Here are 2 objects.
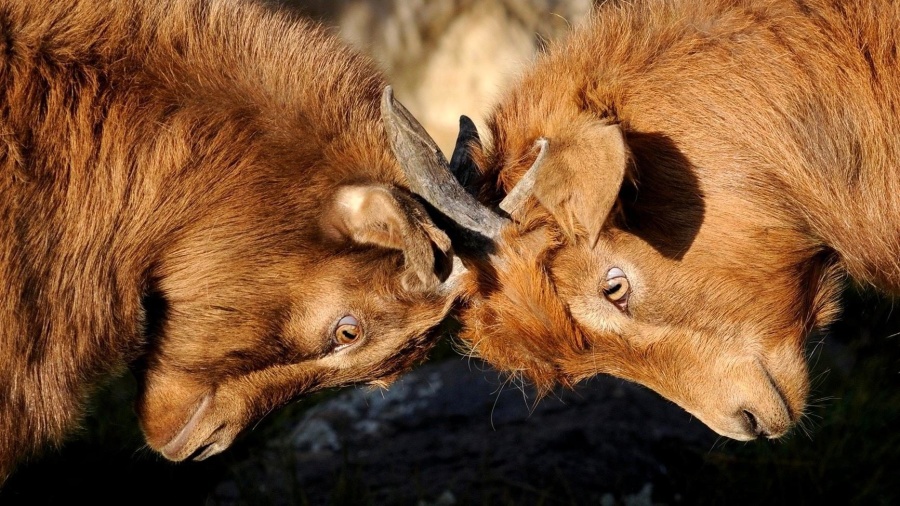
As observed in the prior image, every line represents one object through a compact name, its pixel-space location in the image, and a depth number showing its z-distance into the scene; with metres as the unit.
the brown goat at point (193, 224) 7.81
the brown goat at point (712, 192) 8.61
